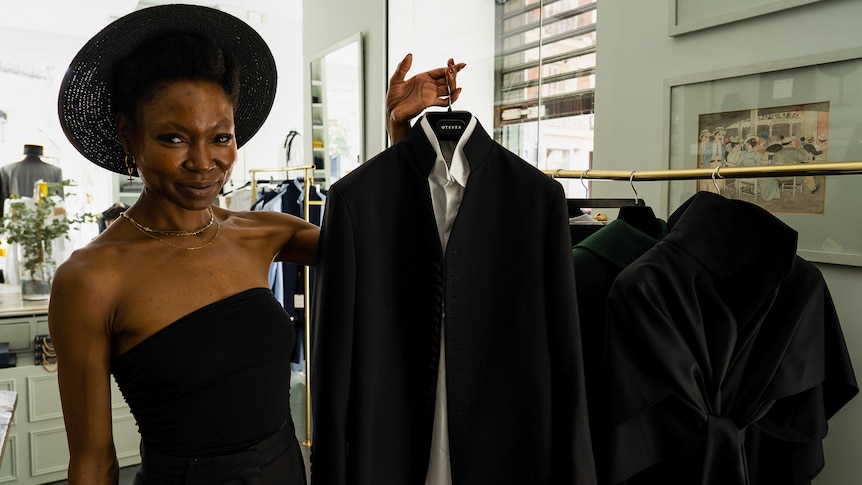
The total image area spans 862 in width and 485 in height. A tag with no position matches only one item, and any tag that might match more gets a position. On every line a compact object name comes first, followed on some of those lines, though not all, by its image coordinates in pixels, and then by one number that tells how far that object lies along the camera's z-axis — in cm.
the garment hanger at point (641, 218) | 131
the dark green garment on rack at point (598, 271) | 120
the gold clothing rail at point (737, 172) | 105
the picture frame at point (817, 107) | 133
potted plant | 310
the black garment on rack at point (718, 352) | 105
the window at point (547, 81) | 271
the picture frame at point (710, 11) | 145
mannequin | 447
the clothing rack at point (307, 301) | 295
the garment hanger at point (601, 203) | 142
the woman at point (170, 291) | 95
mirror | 367
